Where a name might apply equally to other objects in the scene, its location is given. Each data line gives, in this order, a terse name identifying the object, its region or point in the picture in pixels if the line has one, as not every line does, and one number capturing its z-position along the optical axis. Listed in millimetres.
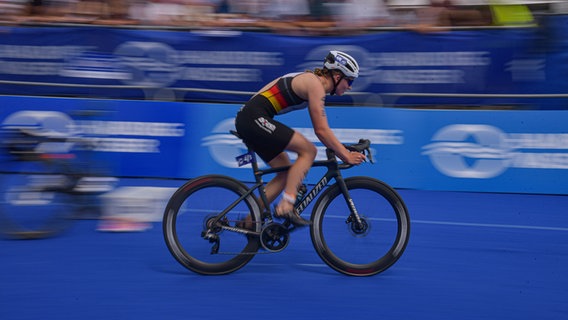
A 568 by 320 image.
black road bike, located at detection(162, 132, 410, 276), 5609
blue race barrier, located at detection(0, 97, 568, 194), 9242
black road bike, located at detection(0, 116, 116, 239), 6598
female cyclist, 5496
